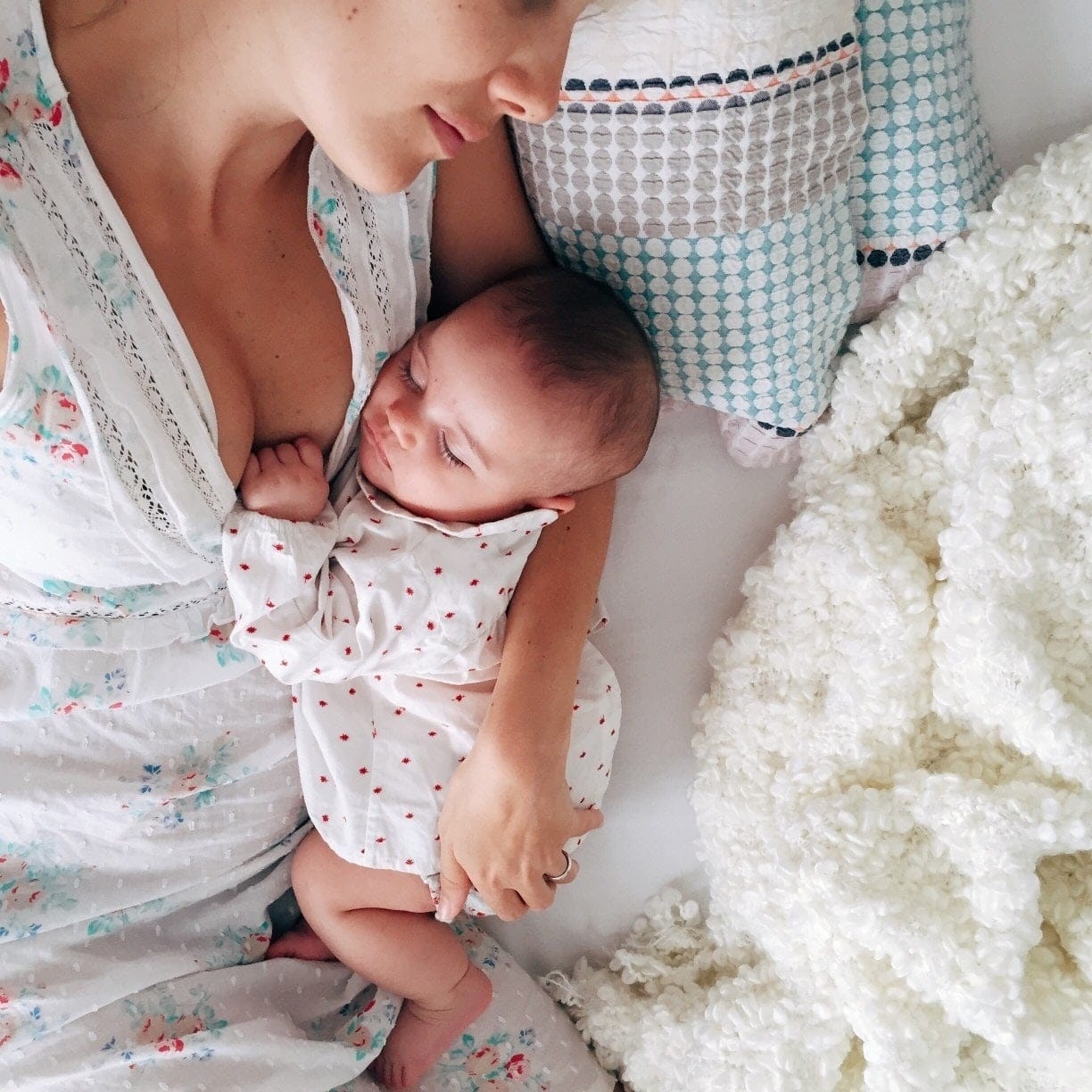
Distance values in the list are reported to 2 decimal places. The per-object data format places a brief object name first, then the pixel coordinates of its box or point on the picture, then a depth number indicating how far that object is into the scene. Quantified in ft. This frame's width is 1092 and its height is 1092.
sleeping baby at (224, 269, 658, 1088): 3.45
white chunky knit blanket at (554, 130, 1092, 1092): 3.68
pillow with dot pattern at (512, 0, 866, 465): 3.21
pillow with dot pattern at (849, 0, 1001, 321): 3.47
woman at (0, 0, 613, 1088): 2.54
